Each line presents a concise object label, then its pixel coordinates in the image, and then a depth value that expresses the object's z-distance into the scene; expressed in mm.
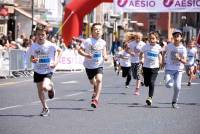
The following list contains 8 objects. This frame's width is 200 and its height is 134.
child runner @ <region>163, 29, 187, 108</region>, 14445
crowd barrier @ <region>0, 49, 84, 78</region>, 25562
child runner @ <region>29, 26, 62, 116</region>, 12633
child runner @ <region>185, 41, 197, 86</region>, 22709
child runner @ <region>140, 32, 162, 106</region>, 15352
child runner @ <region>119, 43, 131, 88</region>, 21406
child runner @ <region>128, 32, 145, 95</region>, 19219
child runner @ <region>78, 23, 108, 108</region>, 14086
